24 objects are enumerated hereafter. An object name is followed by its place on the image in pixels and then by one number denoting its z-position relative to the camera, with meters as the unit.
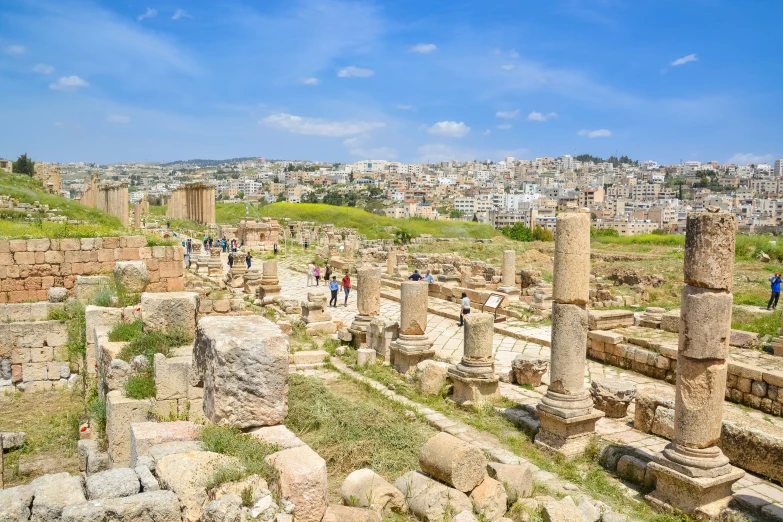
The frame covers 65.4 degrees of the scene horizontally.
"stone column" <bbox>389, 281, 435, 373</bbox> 11.83
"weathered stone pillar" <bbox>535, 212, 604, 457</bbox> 8.02
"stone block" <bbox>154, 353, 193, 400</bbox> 6.73
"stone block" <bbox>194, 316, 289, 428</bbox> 5.30
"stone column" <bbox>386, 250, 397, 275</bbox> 29.09
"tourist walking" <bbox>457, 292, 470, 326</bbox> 16.62
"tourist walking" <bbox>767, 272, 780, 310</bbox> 17.72
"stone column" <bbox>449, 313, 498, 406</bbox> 9.68
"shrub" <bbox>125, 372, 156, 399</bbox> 6.88
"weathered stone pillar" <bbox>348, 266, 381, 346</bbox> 14.15
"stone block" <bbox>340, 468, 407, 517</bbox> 5.08
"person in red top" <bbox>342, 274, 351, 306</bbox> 21.16
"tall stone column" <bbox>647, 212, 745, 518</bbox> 6.30
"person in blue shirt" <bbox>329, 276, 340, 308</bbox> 20.38
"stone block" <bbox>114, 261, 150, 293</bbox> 11.47
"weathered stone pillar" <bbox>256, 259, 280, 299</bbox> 20.70
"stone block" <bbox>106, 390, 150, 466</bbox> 6.58
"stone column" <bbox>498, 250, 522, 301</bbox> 22.98
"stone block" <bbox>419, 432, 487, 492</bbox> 5.58
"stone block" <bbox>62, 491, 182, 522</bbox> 3.61
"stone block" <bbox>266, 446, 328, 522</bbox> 4.23
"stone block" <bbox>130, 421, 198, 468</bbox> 4.91
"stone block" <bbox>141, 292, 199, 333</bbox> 8.12
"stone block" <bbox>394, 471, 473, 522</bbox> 5.19
